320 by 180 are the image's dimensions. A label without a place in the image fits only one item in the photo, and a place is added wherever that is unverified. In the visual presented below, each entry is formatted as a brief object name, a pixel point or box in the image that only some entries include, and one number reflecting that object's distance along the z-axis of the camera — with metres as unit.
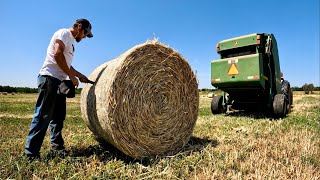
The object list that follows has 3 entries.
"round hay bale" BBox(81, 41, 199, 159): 3.01
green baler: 6.12
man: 2.99
